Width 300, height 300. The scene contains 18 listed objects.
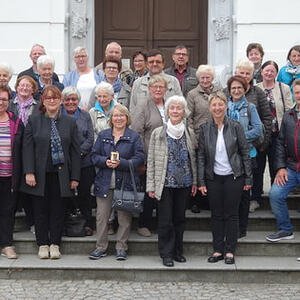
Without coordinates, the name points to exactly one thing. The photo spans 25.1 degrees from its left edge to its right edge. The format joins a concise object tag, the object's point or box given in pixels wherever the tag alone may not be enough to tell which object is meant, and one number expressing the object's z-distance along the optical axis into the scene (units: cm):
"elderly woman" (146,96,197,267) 651
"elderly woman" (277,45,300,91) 779
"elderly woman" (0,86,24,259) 662
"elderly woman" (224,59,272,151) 707
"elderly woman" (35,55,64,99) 727
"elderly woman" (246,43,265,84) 787
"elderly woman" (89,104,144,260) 662
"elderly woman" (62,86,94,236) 689
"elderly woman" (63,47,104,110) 779
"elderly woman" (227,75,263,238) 683
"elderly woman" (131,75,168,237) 686
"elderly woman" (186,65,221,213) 714
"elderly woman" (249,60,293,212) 729
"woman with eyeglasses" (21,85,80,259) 656
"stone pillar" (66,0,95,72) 1085
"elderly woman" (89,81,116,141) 696
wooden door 1138
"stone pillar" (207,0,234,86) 1084
